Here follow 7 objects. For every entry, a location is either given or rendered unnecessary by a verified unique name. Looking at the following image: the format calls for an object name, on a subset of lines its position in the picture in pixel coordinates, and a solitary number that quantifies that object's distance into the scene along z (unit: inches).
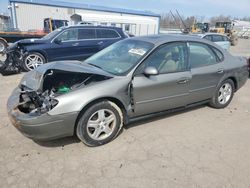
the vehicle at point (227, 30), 1004.6
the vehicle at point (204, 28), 1239.5
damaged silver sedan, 112.6
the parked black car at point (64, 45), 302.8
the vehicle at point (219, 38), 474.3
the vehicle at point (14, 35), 496.8
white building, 1023.0
